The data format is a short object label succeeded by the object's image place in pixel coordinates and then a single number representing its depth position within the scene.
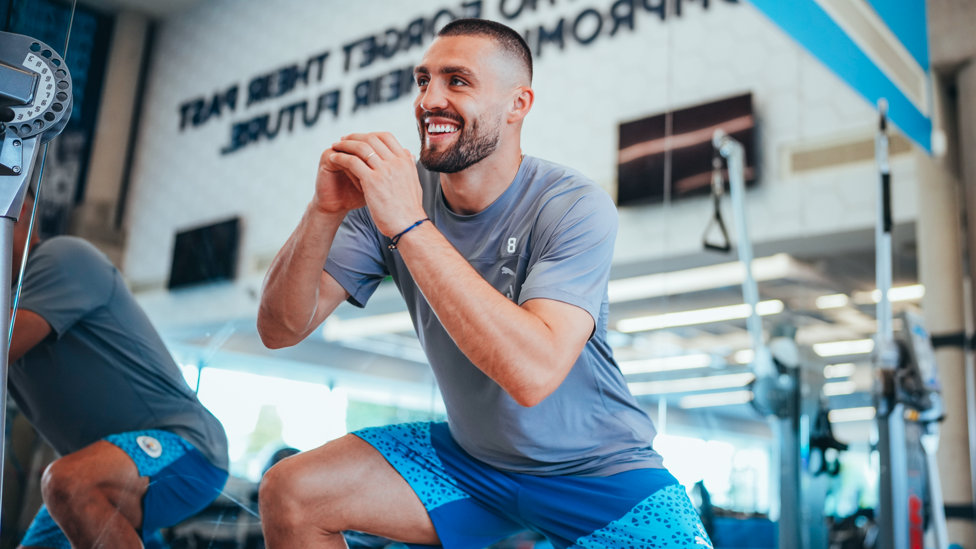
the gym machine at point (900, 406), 2.94
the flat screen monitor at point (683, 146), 2.75
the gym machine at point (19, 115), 0.86
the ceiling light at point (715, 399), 3.05
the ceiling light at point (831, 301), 3.78
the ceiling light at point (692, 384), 2.73
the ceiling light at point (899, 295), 3.97
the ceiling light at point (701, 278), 2.68
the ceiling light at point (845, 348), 3.83
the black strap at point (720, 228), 3.05
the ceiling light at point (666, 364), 2.67
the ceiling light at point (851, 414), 3.81
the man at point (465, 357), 1.18
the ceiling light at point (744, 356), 3.40
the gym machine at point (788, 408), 3.25
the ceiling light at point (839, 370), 3.83
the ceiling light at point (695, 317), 2.78
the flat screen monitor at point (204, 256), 1.52
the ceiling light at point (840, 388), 3.80
